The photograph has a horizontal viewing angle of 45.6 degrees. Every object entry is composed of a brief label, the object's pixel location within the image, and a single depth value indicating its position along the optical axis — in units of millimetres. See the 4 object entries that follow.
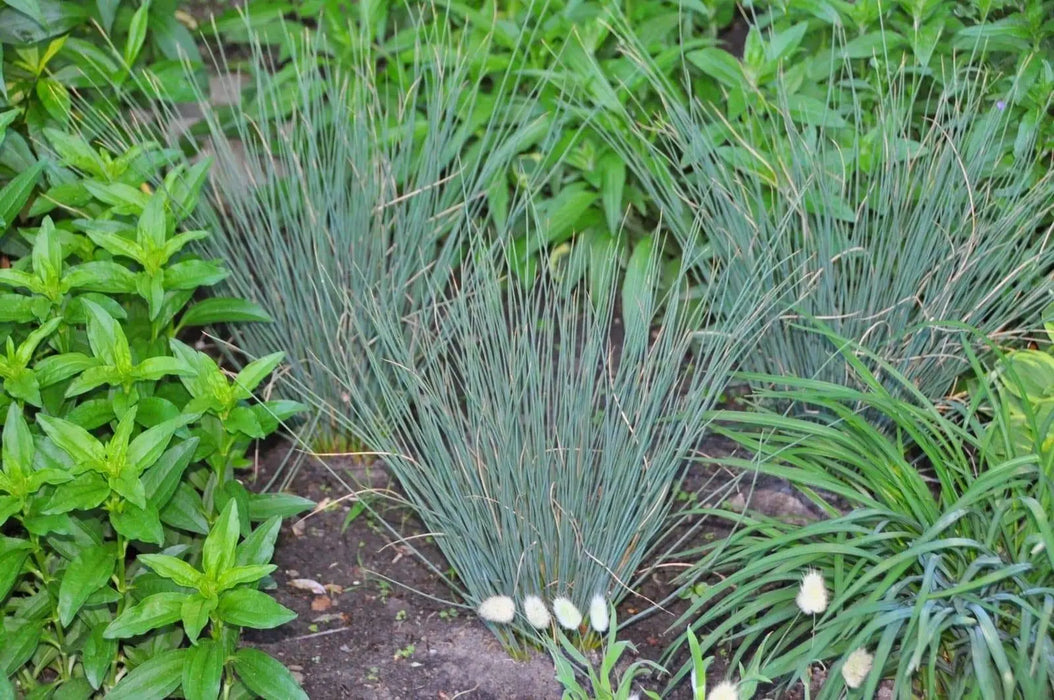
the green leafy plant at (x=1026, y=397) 2367
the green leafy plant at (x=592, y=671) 2111
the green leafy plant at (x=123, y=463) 2271
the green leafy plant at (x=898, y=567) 2160
